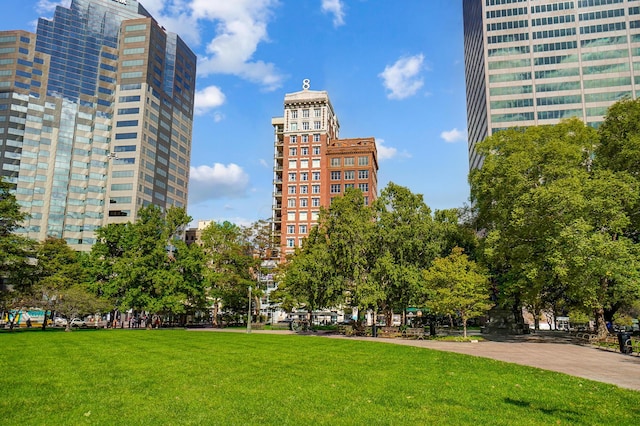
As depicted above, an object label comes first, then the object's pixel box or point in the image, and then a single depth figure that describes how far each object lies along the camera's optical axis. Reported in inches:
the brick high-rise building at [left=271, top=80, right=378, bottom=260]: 4242.1
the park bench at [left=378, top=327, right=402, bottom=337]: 1581.0
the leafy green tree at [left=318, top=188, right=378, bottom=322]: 1647.4
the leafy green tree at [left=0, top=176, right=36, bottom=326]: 1686.9
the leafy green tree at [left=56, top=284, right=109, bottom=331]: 1804.9
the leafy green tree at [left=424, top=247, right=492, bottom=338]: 1393.1
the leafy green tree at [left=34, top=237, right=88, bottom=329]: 1892.2
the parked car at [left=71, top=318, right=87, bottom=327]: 2516.0
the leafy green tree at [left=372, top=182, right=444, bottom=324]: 1605.6
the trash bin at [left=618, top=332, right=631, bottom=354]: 941.8
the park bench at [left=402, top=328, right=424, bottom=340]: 1473.1
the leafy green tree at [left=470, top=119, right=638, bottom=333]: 1227.9
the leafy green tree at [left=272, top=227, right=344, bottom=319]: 1660.9
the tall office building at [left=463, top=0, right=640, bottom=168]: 3747.5
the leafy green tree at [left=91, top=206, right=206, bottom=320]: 2097.7
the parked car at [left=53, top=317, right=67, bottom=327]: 2826.0
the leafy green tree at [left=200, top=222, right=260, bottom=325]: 2326.5
